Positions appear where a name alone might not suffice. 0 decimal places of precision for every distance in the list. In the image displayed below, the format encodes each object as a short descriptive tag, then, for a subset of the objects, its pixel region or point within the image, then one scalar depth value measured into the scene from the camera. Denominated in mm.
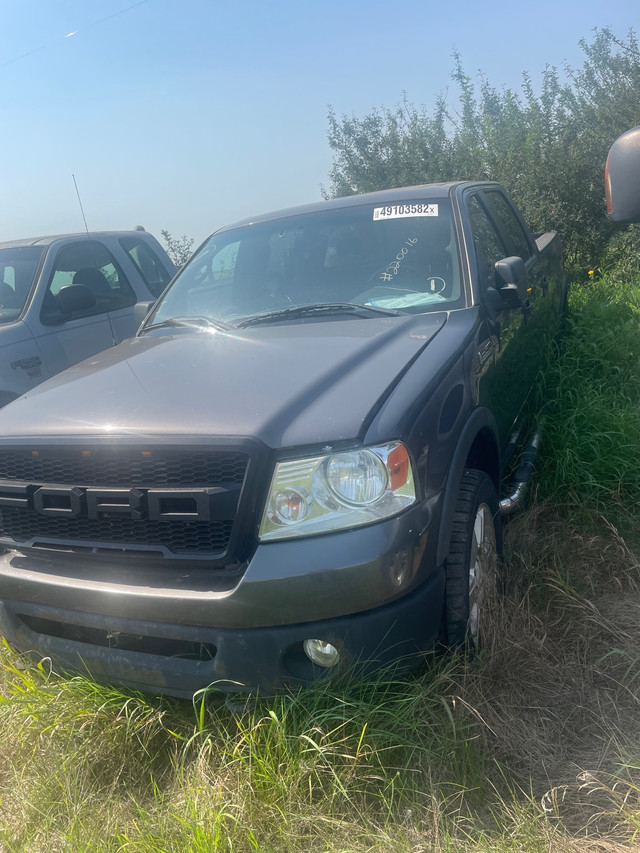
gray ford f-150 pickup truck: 2076
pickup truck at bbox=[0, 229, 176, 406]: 5152
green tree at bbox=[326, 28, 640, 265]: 9414
